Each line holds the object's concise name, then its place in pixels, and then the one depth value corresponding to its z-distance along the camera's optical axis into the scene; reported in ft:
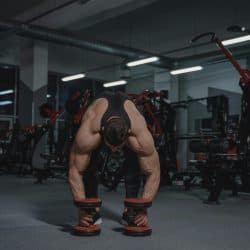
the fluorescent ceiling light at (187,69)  33.35
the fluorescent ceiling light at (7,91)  42.15
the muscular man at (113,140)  8.30
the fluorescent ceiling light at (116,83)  39.40
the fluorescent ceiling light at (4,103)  41.98
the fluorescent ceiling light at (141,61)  30.48
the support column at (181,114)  39.83
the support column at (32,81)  34.96
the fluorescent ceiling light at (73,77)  37.68
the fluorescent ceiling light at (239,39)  24.06
